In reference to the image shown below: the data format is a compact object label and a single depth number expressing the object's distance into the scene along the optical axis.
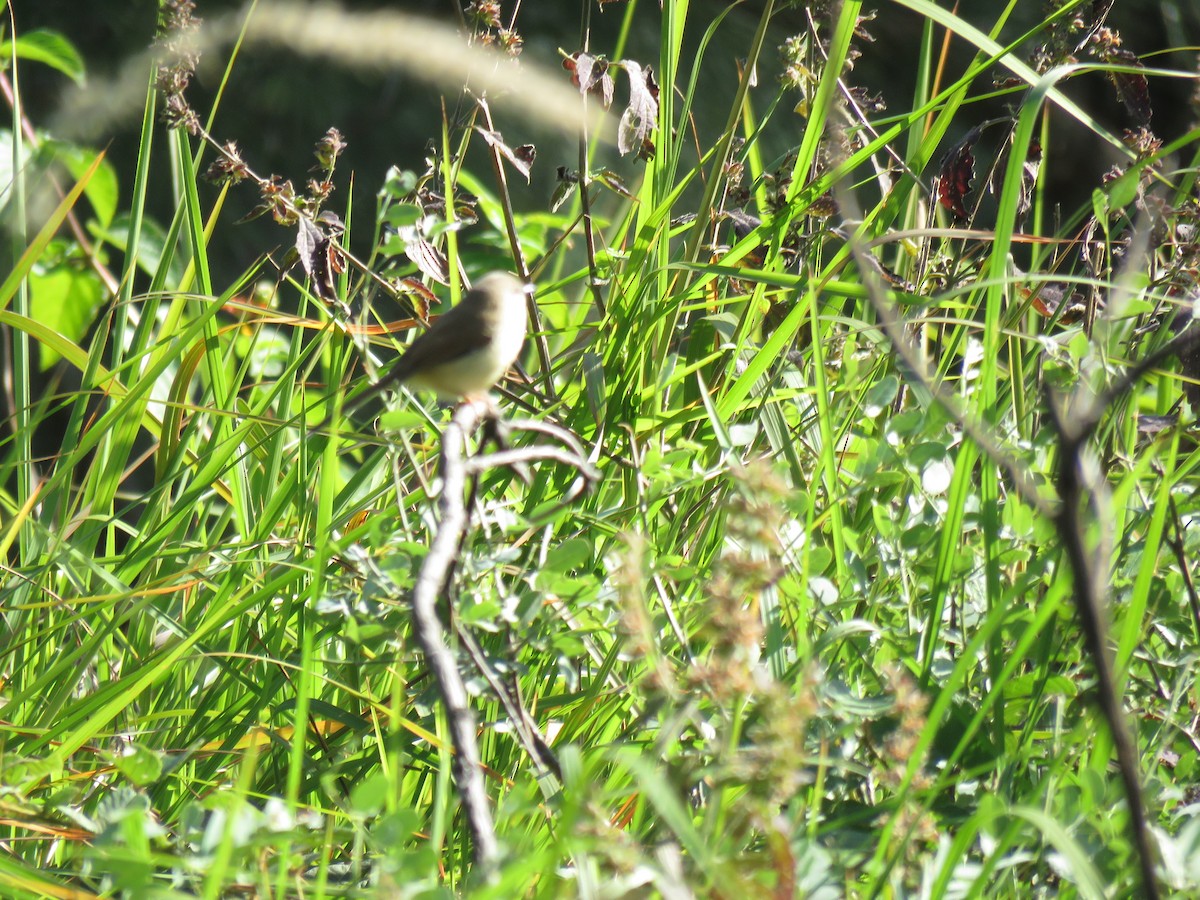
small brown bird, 10.91
